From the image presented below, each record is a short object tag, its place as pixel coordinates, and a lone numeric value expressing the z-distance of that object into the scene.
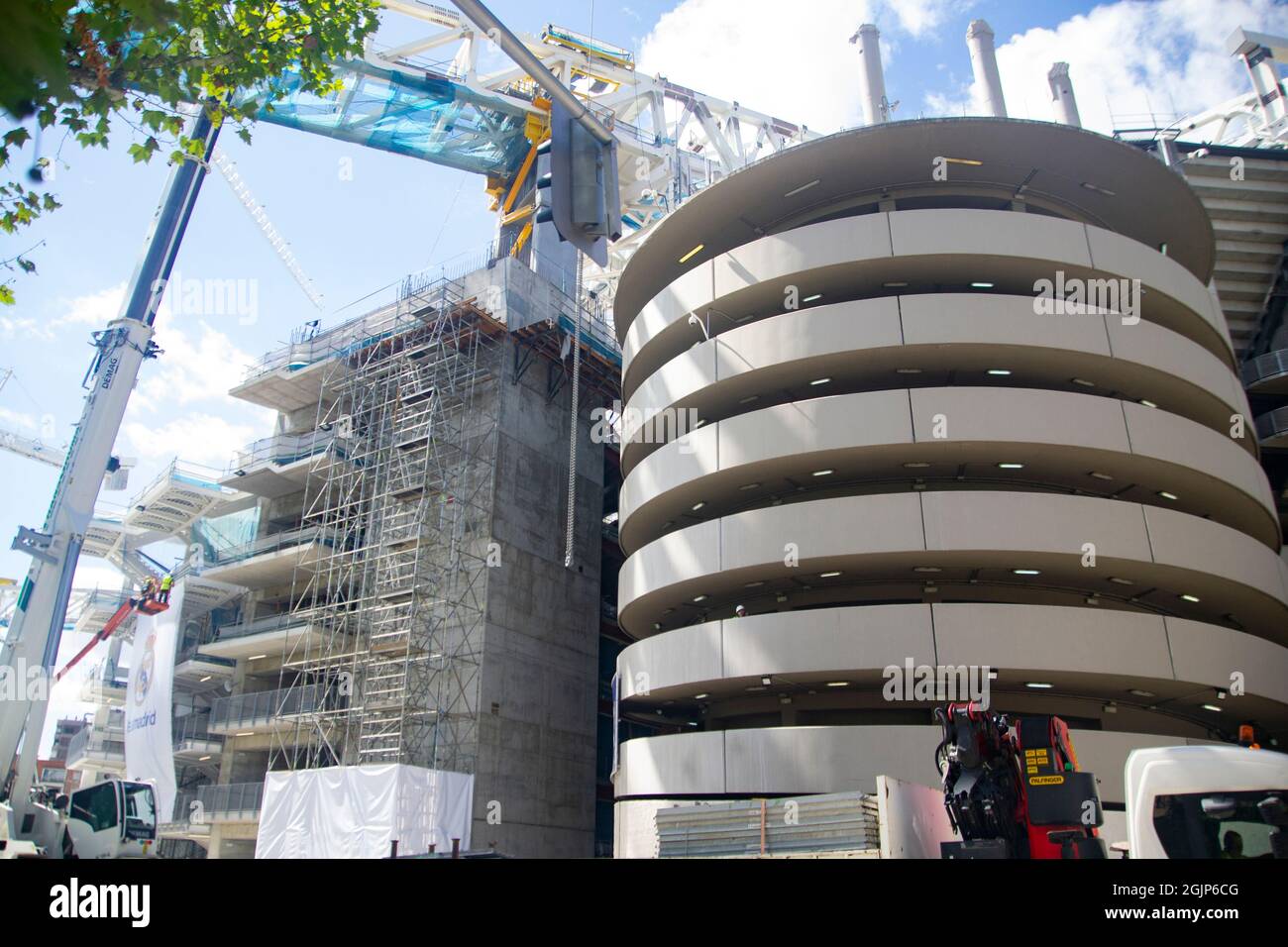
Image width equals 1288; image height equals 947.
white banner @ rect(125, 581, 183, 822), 23.05
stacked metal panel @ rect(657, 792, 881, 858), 14.60
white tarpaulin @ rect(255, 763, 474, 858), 23.89
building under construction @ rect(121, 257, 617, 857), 29.34
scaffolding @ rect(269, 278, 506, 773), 29.08
